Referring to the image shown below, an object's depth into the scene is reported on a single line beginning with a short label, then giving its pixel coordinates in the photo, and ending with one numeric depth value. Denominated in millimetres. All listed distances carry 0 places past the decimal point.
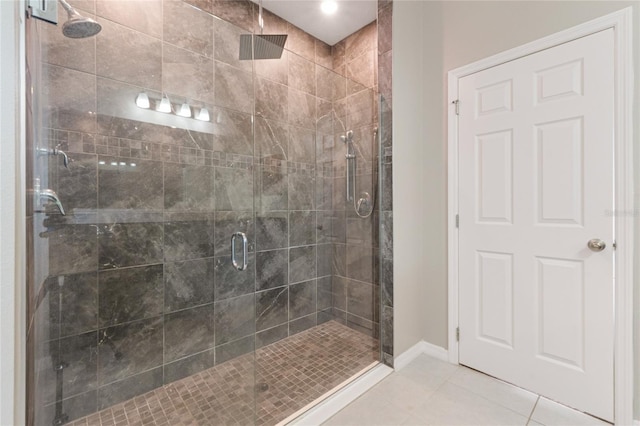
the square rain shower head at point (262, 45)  1890
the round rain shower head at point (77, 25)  1277
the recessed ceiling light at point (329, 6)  2273
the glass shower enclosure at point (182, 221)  1335
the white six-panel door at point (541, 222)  1457
